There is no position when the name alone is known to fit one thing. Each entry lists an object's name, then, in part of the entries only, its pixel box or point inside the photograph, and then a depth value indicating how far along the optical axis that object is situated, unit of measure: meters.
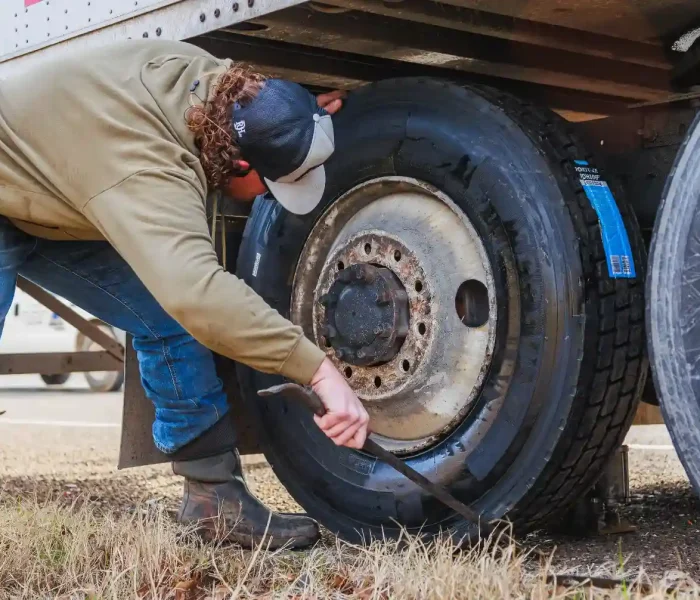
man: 2.12
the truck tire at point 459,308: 2.28
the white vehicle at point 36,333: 12.02
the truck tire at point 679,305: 1.93
